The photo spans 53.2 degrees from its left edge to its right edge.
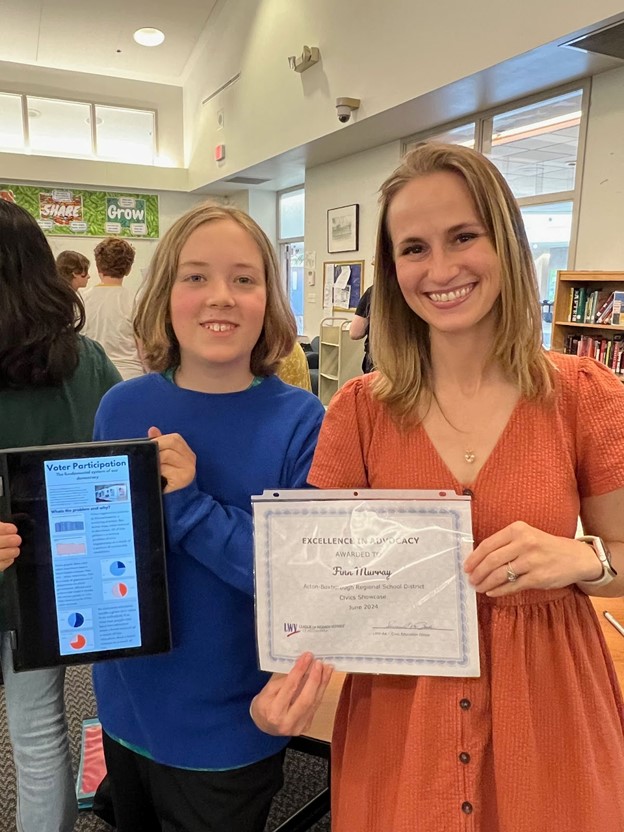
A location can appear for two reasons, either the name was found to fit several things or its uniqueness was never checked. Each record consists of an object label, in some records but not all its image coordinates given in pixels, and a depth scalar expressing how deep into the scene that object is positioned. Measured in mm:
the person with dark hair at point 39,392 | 1256
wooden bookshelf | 4441
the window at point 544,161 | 4988
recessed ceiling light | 8438
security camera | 5668
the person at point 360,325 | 4621
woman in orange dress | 849
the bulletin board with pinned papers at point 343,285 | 7336
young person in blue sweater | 1071
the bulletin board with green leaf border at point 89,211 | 9548
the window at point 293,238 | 9898
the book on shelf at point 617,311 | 4297
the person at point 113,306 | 3834
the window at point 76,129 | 9281
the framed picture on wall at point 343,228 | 7242
